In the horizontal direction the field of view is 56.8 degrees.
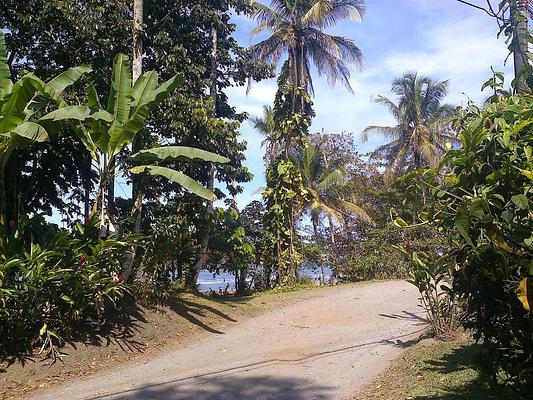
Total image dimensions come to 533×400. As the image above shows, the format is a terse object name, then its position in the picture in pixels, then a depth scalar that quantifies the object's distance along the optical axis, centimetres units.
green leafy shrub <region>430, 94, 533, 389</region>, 325
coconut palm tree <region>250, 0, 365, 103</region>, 2273
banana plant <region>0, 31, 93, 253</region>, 811
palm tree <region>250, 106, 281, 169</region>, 3077
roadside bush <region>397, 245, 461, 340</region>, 922
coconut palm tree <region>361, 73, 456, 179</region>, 3100
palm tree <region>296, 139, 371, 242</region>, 2516
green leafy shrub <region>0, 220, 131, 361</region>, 827
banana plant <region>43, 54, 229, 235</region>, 921
